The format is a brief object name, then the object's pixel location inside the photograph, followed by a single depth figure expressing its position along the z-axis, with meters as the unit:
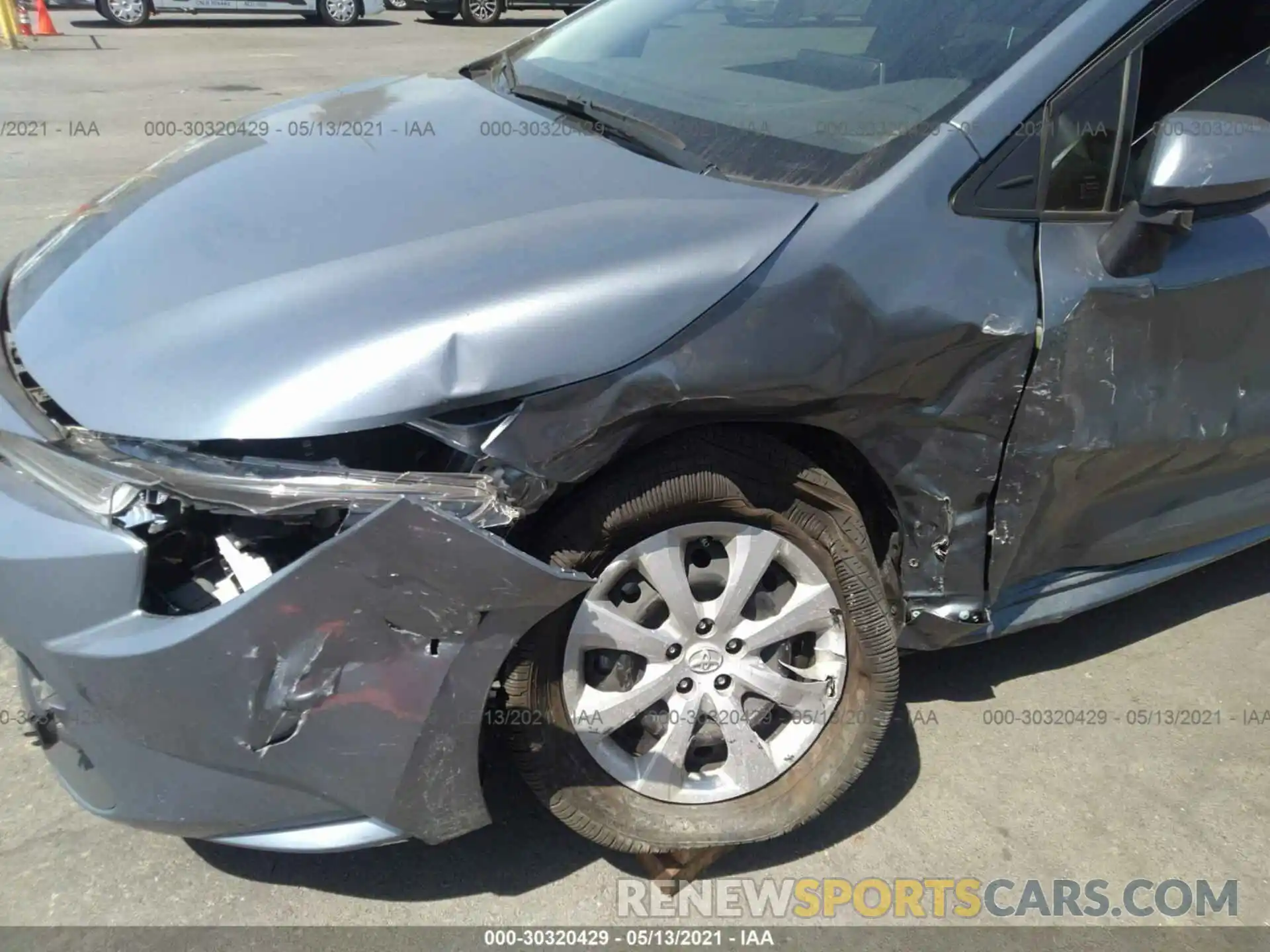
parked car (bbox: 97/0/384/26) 15.55
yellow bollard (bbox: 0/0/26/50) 13.17
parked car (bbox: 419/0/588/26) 17.45
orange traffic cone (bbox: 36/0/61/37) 14.41
